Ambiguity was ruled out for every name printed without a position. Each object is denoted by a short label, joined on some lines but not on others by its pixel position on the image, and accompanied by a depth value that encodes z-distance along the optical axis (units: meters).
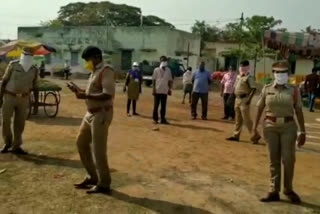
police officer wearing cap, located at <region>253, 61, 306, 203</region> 6.21
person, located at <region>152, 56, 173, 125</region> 13.09
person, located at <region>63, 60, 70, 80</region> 37.44
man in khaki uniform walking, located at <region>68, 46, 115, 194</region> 6.01
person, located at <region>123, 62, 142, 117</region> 14.82
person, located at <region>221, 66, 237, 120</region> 14.17
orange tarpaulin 22.32
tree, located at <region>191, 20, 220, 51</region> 61.15
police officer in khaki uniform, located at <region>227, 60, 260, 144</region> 10.70
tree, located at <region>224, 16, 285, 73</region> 43.38
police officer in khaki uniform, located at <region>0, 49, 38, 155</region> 8.20
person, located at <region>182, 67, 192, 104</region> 19.55
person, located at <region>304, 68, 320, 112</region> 19.42
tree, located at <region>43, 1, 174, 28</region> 58.66
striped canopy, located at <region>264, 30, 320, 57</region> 18.62
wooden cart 12.71
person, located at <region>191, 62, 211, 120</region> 14.44
